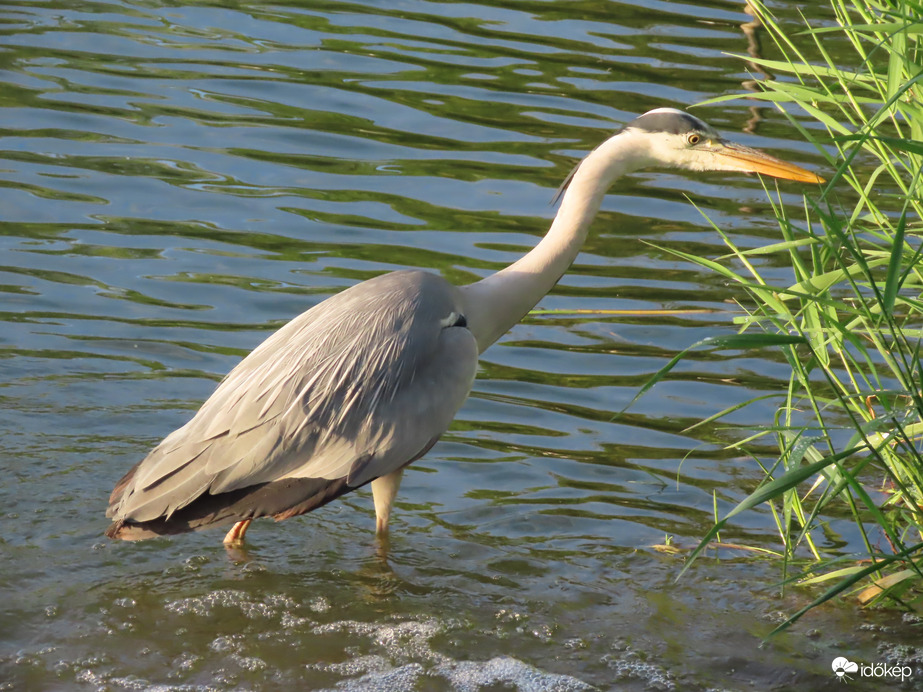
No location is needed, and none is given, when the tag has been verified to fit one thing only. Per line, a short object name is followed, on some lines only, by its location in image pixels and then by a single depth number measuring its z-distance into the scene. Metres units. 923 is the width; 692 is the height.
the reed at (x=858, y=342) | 6.90
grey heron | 9.27
